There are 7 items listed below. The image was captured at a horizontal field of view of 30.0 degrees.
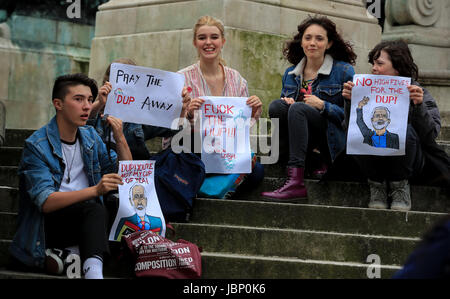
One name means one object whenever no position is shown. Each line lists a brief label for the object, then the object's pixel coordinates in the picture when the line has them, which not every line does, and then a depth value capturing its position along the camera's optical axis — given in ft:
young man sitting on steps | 16.55
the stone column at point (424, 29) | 36.17
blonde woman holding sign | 21.85
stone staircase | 17.46
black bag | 19.30
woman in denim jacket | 20.74
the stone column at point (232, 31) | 28.78
